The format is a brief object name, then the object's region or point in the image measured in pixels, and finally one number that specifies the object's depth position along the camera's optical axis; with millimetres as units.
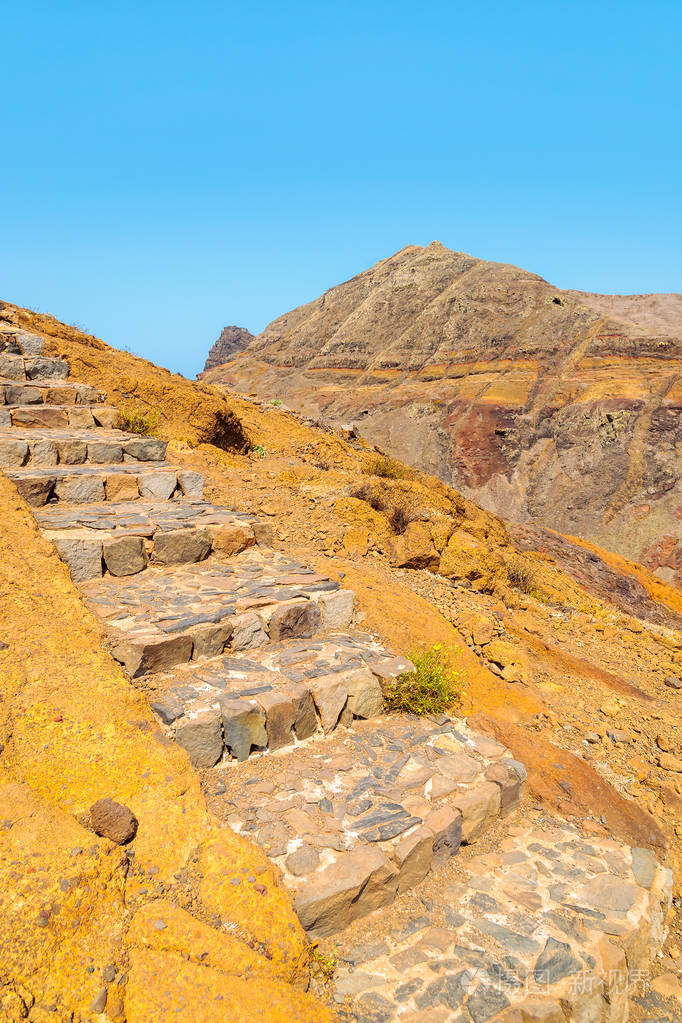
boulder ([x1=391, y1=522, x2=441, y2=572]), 6684
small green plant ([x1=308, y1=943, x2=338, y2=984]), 2422
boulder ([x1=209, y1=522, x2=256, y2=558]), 5312
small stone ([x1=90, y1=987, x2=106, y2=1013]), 1911
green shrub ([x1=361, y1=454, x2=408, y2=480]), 9539
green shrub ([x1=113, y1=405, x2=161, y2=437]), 7469
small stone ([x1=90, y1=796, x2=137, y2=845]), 2490
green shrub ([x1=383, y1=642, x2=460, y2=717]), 4160
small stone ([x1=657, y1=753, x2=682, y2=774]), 4512
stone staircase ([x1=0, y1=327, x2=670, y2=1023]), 2596
